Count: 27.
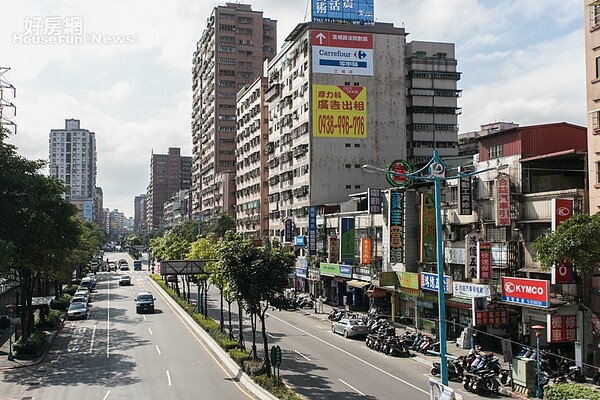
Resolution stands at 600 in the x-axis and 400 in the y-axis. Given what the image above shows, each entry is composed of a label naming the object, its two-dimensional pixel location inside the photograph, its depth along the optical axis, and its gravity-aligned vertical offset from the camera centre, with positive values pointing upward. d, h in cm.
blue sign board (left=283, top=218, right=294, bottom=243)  7844 +57
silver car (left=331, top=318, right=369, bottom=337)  4228 -693
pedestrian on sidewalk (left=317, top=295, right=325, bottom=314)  5897 -755
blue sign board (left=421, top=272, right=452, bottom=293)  3925 -347
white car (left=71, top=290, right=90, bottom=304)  6112 -635
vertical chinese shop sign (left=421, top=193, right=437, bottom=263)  4206 +44
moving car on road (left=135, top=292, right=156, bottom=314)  5631 -680
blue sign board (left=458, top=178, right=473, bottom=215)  3756 +205
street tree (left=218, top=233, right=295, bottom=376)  2814 -185
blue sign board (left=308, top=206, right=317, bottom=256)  6688 +47
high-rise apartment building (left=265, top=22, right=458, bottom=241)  7262 +1567
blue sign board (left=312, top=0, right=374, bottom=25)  7406 +2814
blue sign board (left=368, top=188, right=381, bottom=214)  5051 +274
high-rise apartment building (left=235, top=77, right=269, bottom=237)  9975 +1306
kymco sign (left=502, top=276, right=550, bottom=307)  2994 -321
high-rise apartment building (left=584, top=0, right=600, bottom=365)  2970 +645
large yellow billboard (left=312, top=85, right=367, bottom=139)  7244 +1509
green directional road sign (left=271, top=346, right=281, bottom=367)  2618 -554
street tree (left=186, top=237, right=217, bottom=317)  5029 -202
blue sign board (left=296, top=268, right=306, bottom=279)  7177 -492
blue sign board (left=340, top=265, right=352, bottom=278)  5553 -364
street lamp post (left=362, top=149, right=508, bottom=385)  1881 -75
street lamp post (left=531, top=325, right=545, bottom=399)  2558 -678
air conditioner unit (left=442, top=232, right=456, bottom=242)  4150 -29
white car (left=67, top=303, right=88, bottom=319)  5288 -698
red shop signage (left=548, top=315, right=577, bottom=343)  2948 -493
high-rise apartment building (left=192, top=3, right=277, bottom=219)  13362 +3868
